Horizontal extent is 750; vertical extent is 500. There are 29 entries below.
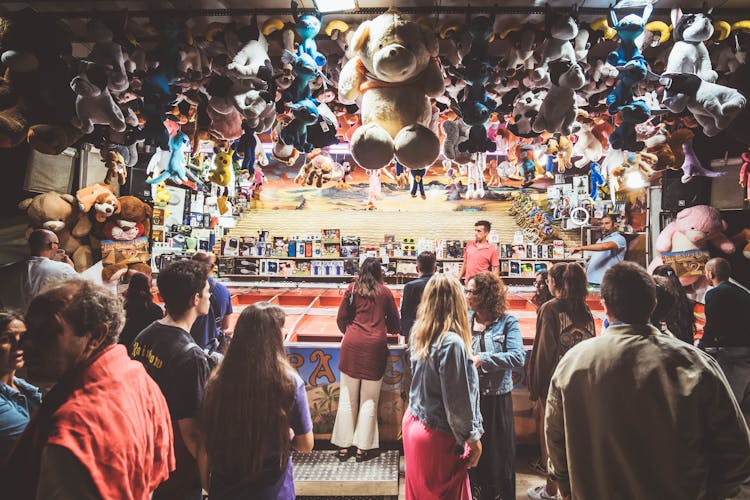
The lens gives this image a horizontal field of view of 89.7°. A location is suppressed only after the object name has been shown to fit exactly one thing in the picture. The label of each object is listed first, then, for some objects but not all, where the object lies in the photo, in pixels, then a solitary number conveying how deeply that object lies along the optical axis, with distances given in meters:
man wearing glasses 3.14
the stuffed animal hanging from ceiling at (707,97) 1.77
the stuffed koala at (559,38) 1.84
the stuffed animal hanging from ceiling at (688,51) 1.86
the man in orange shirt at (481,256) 4.62
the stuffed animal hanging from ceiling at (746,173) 3.05
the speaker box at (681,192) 3.93
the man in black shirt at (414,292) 3.12
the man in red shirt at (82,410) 0.99
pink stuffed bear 3.61
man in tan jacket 1.27
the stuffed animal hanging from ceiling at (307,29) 1.93
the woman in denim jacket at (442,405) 1.85
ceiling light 1.91
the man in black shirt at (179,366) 1.56
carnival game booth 3.24
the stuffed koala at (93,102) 1.91
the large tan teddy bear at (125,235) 4.70
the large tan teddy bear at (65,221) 4.07
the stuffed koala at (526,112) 2.39
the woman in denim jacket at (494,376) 2.24
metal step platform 2.62
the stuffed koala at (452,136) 2.63
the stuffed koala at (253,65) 1.95
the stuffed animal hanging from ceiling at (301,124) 1.92
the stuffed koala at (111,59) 1.99
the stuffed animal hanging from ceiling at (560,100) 1.85
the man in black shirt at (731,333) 2.85
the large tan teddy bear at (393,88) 1.66
